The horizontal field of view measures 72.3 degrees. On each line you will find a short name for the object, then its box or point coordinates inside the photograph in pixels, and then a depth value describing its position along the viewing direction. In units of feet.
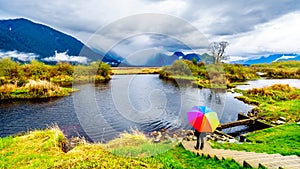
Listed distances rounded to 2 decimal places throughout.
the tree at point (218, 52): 171.89
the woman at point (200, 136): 25.08
